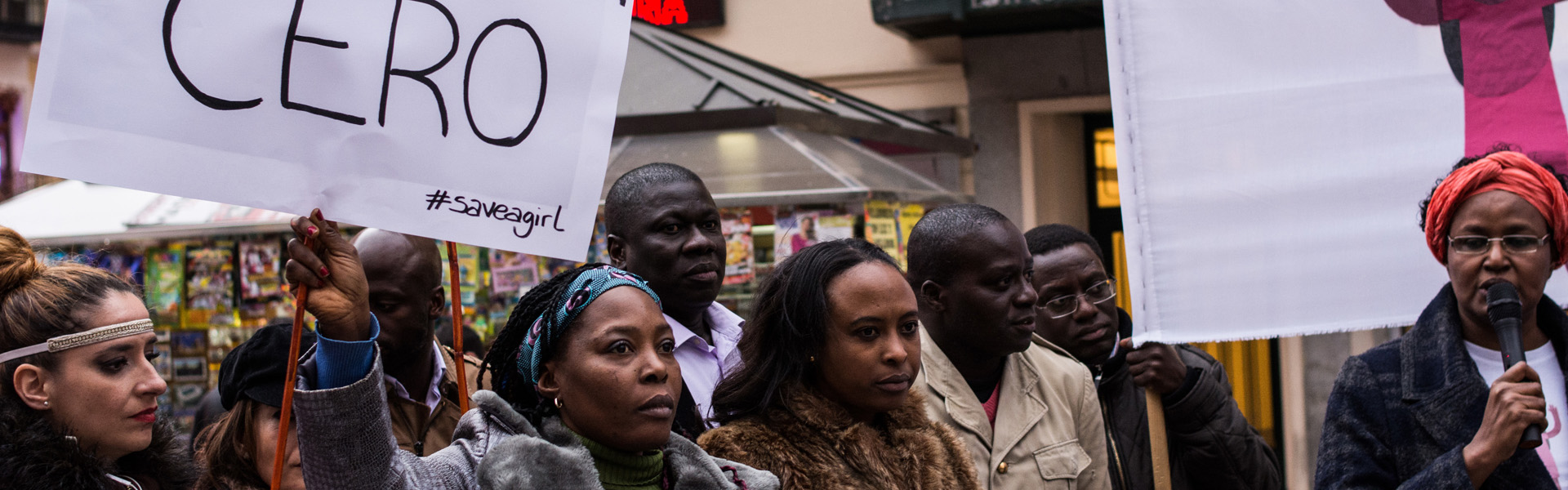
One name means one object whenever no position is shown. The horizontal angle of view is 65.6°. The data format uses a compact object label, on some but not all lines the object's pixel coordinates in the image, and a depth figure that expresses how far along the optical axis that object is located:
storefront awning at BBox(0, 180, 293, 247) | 7.15
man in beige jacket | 3.09
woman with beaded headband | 2.20
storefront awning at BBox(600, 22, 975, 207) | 6.77
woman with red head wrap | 2.70
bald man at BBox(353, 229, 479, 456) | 3.48
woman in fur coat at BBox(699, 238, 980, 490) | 2.51
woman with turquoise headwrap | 1.85
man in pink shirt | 3.40
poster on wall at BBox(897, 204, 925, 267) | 7.07
